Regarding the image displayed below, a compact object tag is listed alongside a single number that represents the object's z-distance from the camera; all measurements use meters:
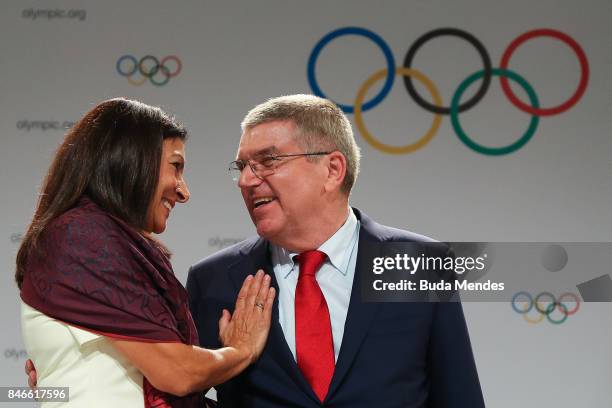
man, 6.94
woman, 6.68
